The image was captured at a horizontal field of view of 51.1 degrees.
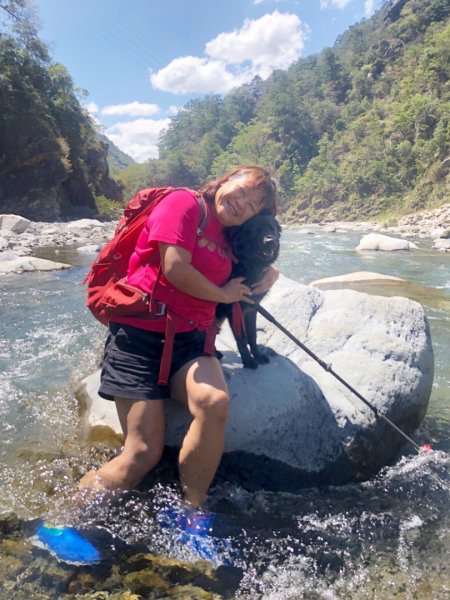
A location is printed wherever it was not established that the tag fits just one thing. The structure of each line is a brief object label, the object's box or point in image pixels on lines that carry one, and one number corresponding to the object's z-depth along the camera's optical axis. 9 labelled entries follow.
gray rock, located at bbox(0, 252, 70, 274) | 9.93
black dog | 2.64
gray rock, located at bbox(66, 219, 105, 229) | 20.39
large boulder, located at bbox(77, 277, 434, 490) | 2.76
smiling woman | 2.25
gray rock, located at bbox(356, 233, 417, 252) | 15.72
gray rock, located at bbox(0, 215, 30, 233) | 16.91
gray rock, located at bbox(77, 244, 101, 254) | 14.36
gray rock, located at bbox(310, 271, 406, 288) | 8.87
